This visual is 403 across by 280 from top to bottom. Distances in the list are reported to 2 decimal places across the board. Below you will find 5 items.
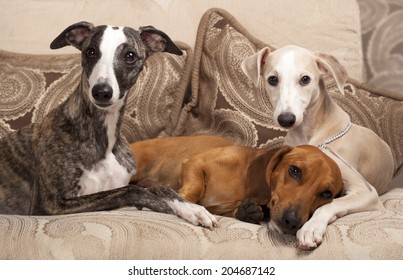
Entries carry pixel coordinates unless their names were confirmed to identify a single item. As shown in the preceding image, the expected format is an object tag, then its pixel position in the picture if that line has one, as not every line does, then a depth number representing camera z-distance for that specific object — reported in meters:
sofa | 2.53
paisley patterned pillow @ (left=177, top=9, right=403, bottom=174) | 2.53
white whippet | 2.02
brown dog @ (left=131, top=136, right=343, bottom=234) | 1.81
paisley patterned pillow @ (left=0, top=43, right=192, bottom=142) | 2.53
